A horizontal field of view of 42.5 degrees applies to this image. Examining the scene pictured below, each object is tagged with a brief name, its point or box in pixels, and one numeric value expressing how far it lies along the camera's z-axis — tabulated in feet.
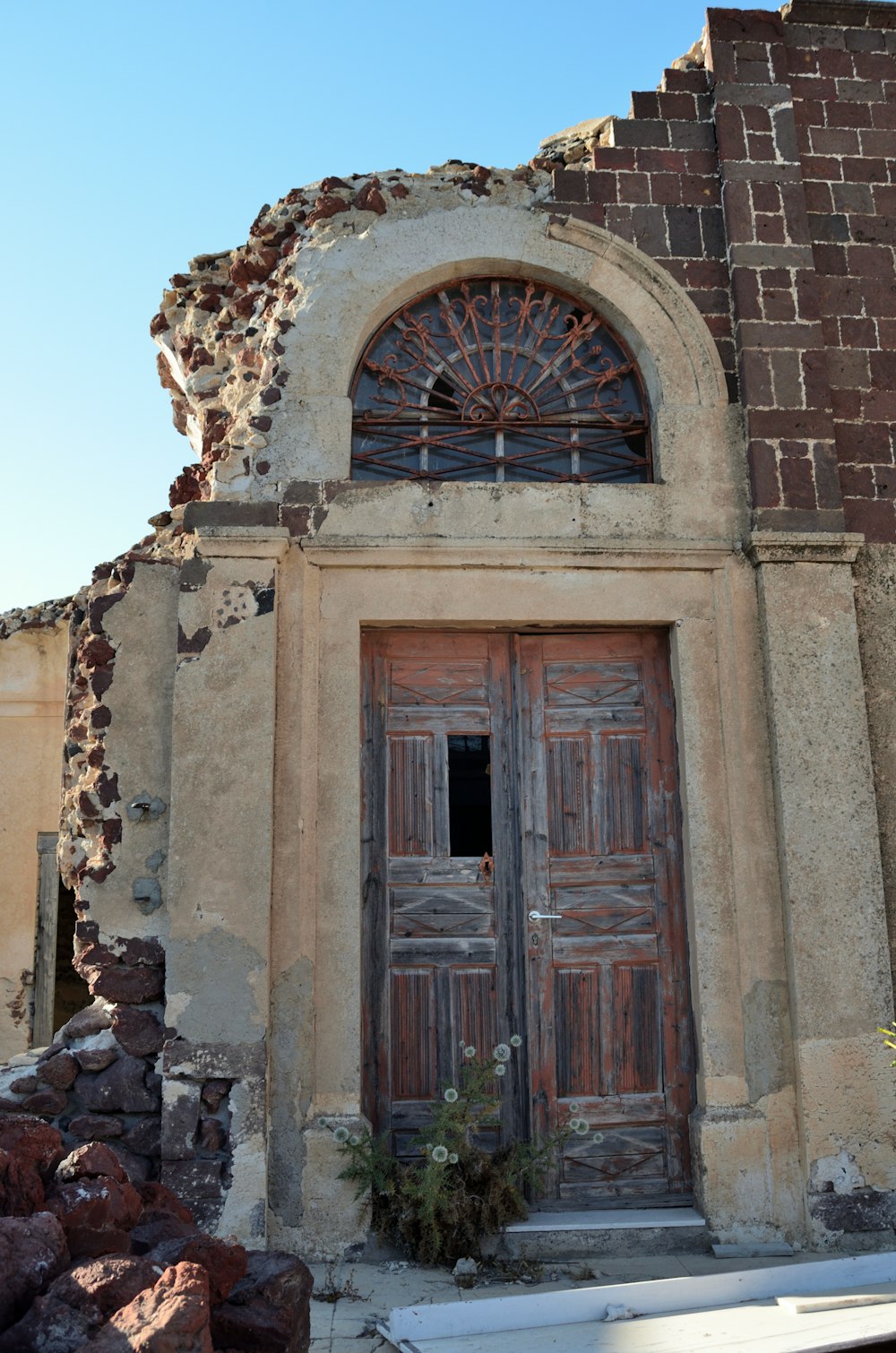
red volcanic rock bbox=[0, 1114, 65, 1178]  10.37
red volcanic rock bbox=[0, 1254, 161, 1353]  8.20
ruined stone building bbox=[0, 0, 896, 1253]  15.90
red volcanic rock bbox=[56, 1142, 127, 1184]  10.11
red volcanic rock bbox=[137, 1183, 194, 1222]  11.05
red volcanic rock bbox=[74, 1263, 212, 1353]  7.84
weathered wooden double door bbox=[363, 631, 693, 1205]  16.65
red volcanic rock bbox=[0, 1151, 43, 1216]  9.69
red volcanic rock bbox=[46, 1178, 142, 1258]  9.46
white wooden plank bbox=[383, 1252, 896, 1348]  12.26
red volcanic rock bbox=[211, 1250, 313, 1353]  9.29
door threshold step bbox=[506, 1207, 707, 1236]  15.46
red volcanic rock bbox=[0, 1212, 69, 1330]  8.57
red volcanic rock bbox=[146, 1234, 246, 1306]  9.50
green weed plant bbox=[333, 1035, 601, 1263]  14.83
